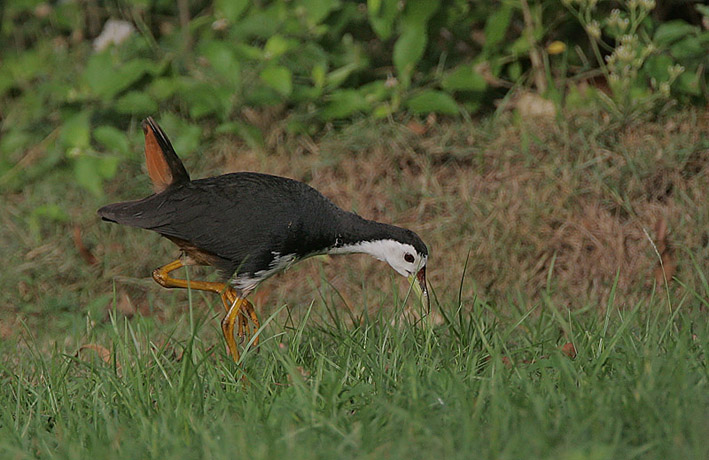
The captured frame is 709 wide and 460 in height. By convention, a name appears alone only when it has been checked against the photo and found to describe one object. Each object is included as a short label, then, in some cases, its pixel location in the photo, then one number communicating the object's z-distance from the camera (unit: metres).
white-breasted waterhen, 7.73
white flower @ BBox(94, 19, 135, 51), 12.86
